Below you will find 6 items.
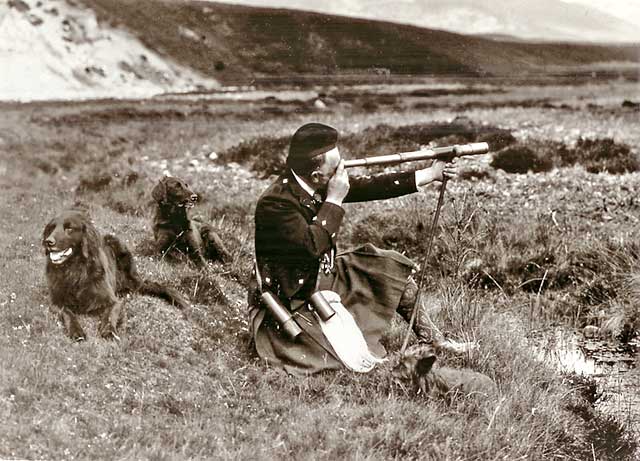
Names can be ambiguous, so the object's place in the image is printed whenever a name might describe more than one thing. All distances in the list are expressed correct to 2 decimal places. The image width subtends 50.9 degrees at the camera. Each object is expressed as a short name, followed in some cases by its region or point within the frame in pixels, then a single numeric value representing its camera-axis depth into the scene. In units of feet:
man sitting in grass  13.48
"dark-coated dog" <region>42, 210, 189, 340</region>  13.64
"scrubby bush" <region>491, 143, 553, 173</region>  24.13
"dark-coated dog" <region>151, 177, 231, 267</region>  17.35
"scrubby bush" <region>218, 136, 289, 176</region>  25.04
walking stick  13.98
